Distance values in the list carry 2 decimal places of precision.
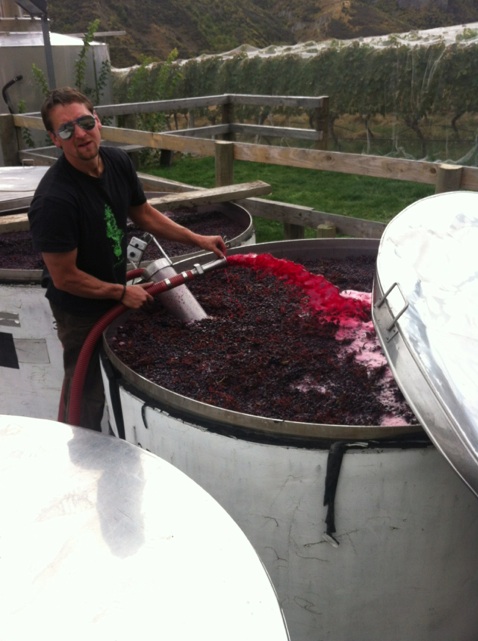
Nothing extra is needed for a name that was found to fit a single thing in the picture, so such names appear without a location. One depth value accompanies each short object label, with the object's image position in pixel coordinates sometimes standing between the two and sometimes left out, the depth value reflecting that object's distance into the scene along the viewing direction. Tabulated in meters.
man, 2.89
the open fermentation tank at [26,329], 3.77
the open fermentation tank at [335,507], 2.25
